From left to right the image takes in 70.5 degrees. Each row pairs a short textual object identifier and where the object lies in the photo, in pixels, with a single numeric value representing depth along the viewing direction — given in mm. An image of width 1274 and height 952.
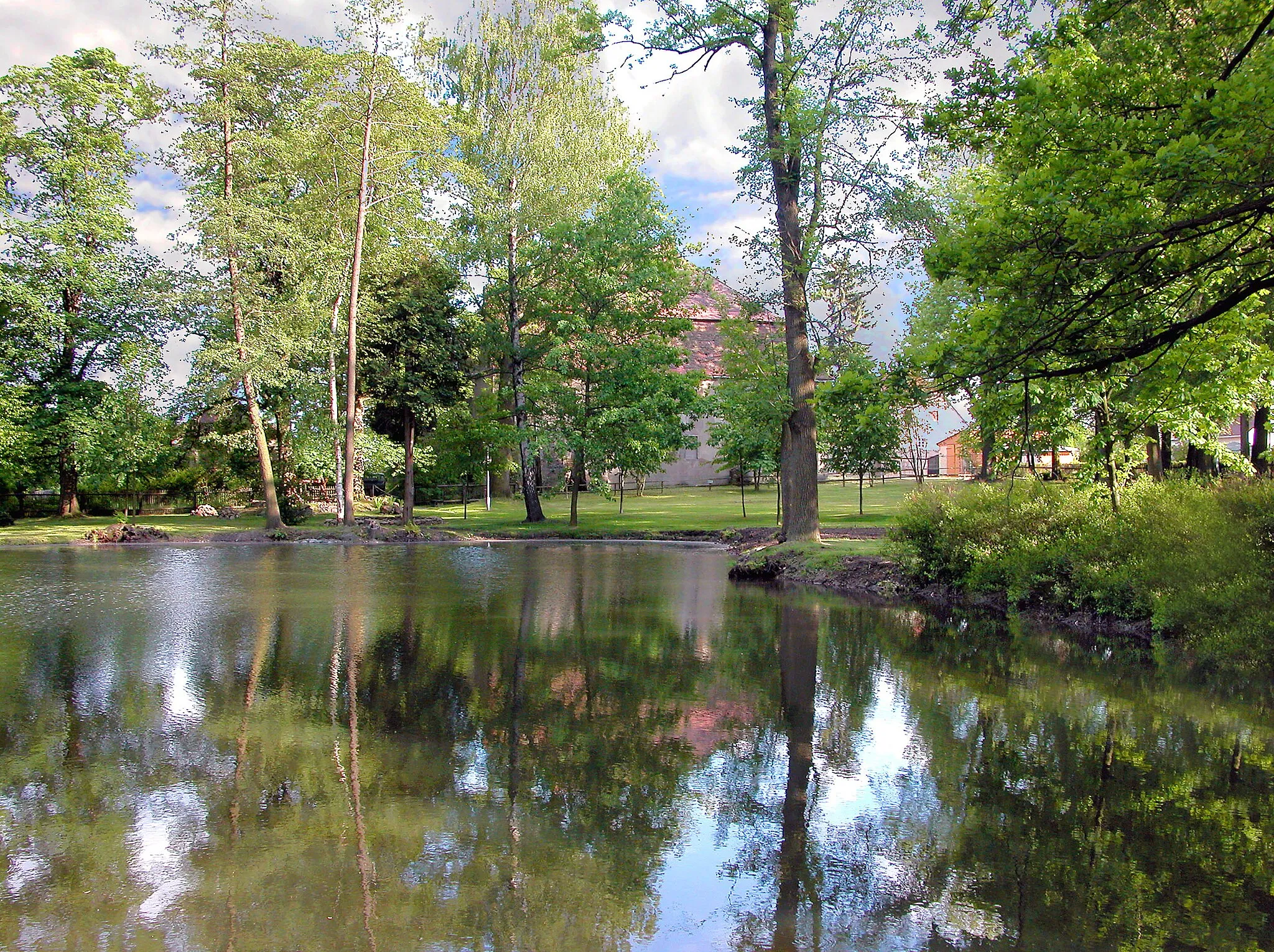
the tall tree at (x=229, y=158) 29891
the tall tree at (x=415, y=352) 33844
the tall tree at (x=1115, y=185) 7562
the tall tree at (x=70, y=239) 32844
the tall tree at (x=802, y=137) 18969
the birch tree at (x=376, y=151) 31656
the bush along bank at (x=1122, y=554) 9578
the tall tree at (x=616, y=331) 31328
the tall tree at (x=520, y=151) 33188
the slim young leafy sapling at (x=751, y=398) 20188
